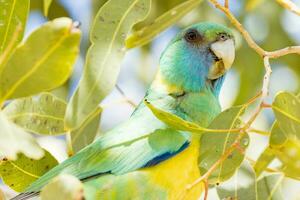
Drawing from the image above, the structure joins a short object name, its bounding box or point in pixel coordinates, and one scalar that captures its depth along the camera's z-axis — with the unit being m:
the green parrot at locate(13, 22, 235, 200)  4.49
